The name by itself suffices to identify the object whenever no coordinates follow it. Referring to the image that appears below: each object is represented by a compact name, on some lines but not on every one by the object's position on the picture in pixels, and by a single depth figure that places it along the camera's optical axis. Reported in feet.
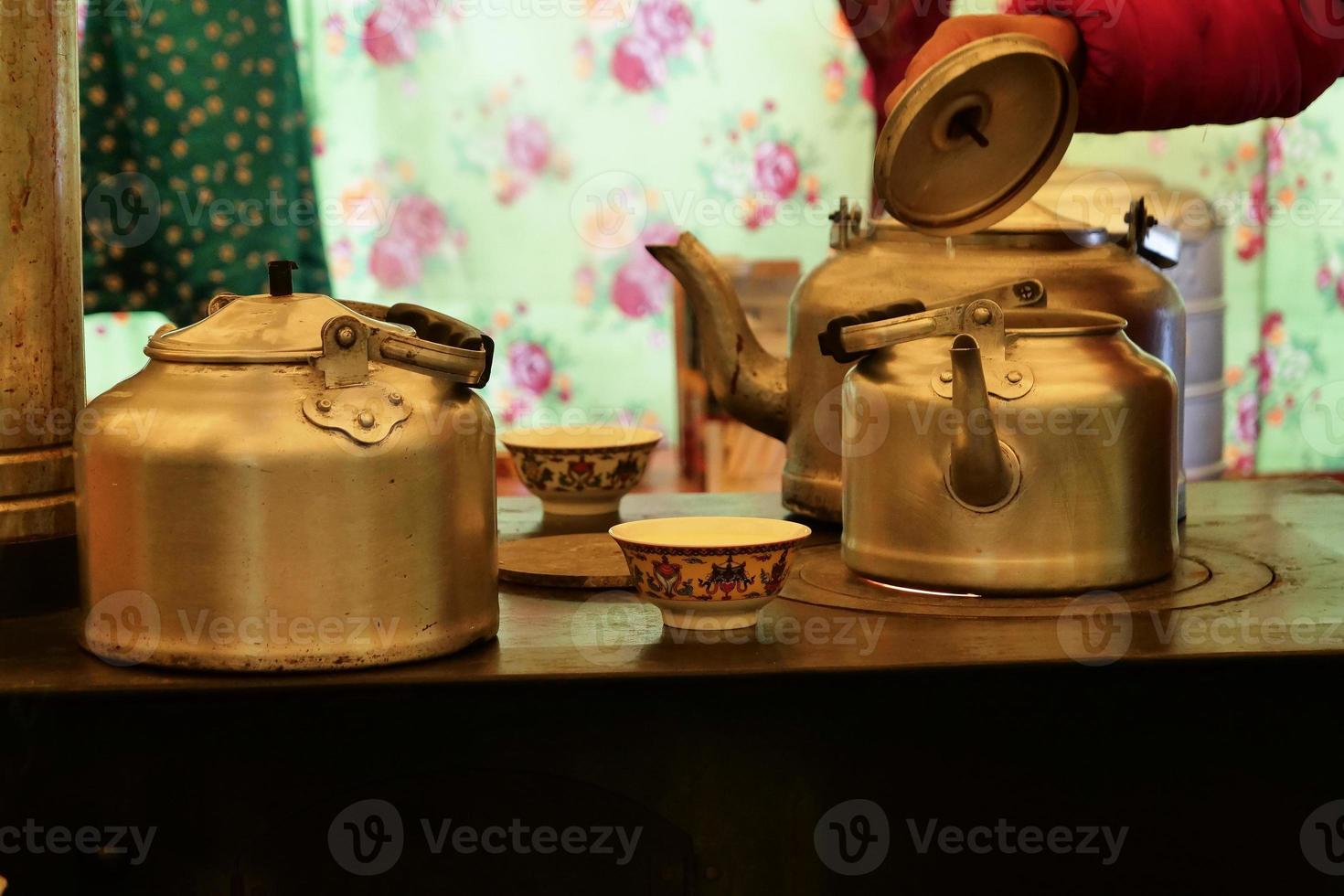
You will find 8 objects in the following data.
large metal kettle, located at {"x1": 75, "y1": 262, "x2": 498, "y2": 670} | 7.28
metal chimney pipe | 7.83
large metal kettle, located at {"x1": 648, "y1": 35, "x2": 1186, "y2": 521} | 8.02
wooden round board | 7.99
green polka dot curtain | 12.05
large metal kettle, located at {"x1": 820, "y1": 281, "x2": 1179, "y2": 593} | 7.71
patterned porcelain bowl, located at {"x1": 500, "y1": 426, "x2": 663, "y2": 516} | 8.69
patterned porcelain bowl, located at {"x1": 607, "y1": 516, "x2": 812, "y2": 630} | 7.53
